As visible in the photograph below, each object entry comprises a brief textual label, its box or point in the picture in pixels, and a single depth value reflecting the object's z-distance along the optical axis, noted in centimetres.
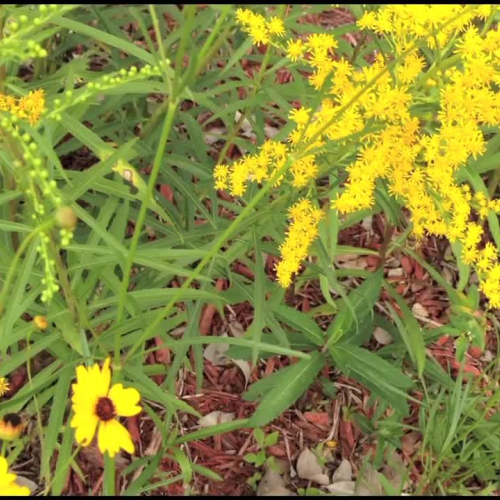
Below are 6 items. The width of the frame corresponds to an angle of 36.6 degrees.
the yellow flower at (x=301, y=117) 45
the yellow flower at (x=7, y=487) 39
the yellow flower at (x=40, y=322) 38
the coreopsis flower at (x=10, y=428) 42
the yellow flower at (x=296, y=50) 46
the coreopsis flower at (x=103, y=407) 39
